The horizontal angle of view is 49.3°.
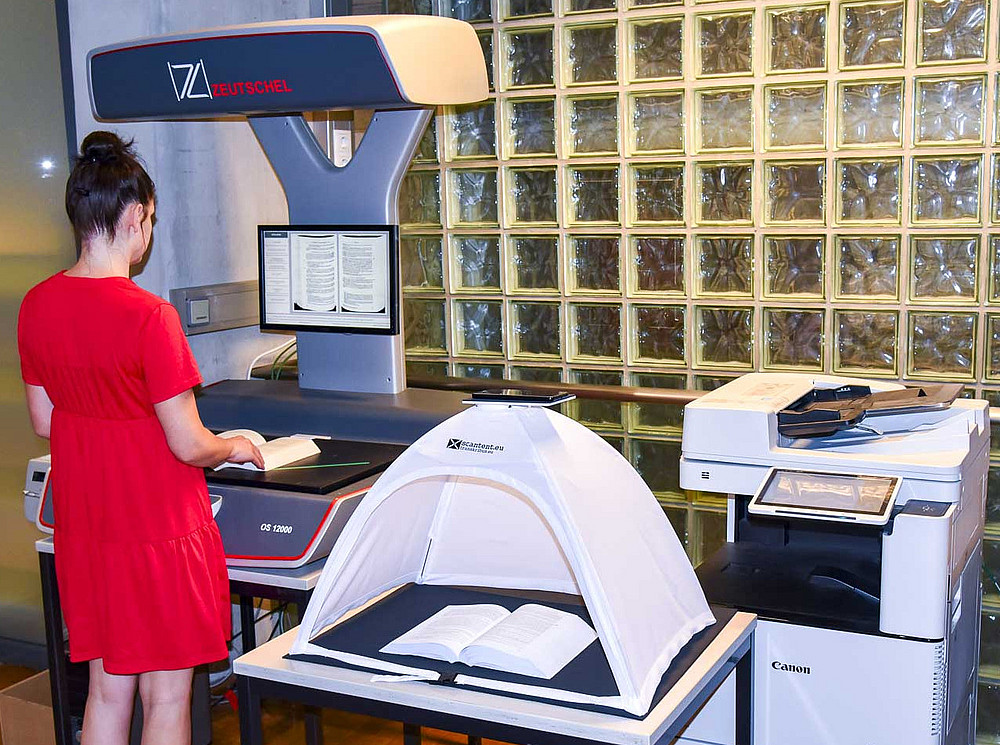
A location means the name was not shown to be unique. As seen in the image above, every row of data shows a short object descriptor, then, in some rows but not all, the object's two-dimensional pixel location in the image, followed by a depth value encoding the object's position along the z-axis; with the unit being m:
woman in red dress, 1.97
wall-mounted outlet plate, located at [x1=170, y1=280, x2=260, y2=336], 3.04
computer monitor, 2.62
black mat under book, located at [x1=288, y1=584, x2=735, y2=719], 1.46
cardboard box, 2.72
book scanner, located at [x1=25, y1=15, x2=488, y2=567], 2.18
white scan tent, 1.42
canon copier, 1.77
